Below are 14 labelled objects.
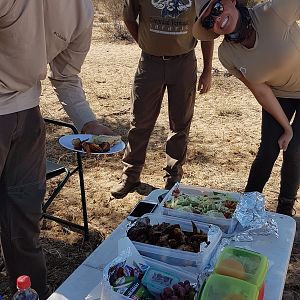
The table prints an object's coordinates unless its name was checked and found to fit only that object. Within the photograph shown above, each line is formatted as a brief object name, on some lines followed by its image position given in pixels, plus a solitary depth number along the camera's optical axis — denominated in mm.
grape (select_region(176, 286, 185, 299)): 1516
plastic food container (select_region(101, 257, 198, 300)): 1544
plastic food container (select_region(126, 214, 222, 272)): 1763
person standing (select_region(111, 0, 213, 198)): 3373
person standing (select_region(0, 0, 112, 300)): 1821
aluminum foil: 2094
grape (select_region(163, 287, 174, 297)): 1516
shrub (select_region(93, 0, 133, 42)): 9188
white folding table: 1719
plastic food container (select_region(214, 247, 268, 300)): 1534
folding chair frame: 2873
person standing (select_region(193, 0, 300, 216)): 2609
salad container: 2104
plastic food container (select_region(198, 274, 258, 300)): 1434
